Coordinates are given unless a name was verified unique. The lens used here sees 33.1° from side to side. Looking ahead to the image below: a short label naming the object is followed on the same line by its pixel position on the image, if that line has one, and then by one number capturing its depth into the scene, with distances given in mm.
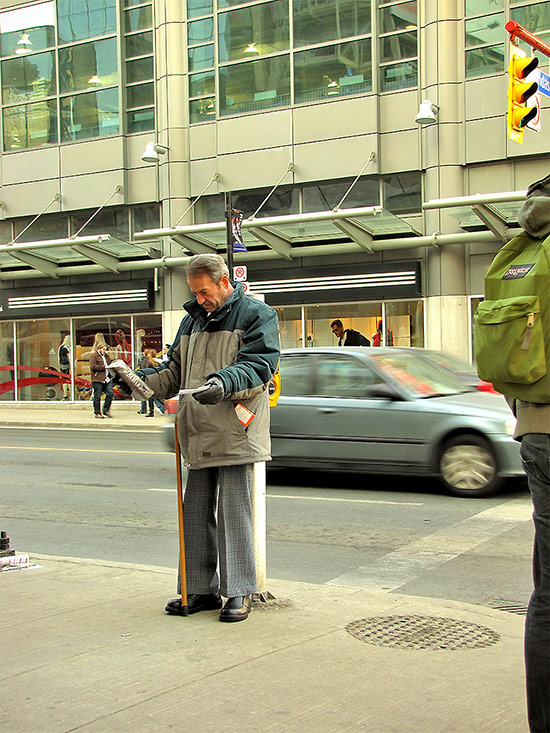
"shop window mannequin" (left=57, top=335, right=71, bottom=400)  28125
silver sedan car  10055
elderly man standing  5023
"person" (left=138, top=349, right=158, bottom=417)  23312
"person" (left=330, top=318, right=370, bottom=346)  23344
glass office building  22359
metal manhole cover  4621
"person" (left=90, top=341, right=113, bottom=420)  23469
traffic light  12906
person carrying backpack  3119
